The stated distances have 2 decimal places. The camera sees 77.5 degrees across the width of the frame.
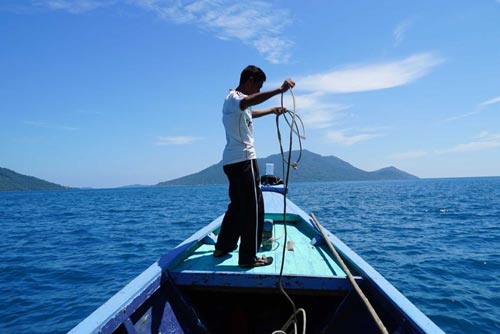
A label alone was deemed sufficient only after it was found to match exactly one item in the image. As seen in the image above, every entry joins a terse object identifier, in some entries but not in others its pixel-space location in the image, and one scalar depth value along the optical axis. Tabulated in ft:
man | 9.14
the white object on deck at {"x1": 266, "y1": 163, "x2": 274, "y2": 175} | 37.63
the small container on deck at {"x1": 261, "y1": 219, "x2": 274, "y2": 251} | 11.91
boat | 6.88
